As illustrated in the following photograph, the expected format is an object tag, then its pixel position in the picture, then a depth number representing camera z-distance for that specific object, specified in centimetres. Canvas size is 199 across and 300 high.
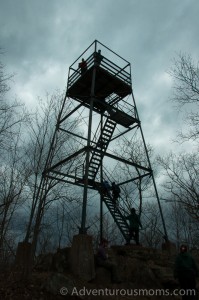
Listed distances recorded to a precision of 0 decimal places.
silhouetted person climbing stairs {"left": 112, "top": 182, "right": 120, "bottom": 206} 1018
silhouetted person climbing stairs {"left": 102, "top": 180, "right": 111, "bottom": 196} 981
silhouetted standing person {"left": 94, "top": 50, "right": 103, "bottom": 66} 1010
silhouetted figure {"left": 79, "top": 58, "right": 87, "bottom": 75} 1052
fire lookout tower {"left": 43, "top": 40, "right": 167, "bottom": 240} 950
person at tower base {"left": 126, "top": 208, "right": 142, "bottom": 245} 902
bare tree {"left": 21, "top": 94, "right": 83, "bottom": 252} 982
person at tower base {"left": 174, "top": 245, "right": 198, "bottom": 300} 546
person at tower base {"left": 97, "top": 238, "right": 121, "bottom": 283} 689
